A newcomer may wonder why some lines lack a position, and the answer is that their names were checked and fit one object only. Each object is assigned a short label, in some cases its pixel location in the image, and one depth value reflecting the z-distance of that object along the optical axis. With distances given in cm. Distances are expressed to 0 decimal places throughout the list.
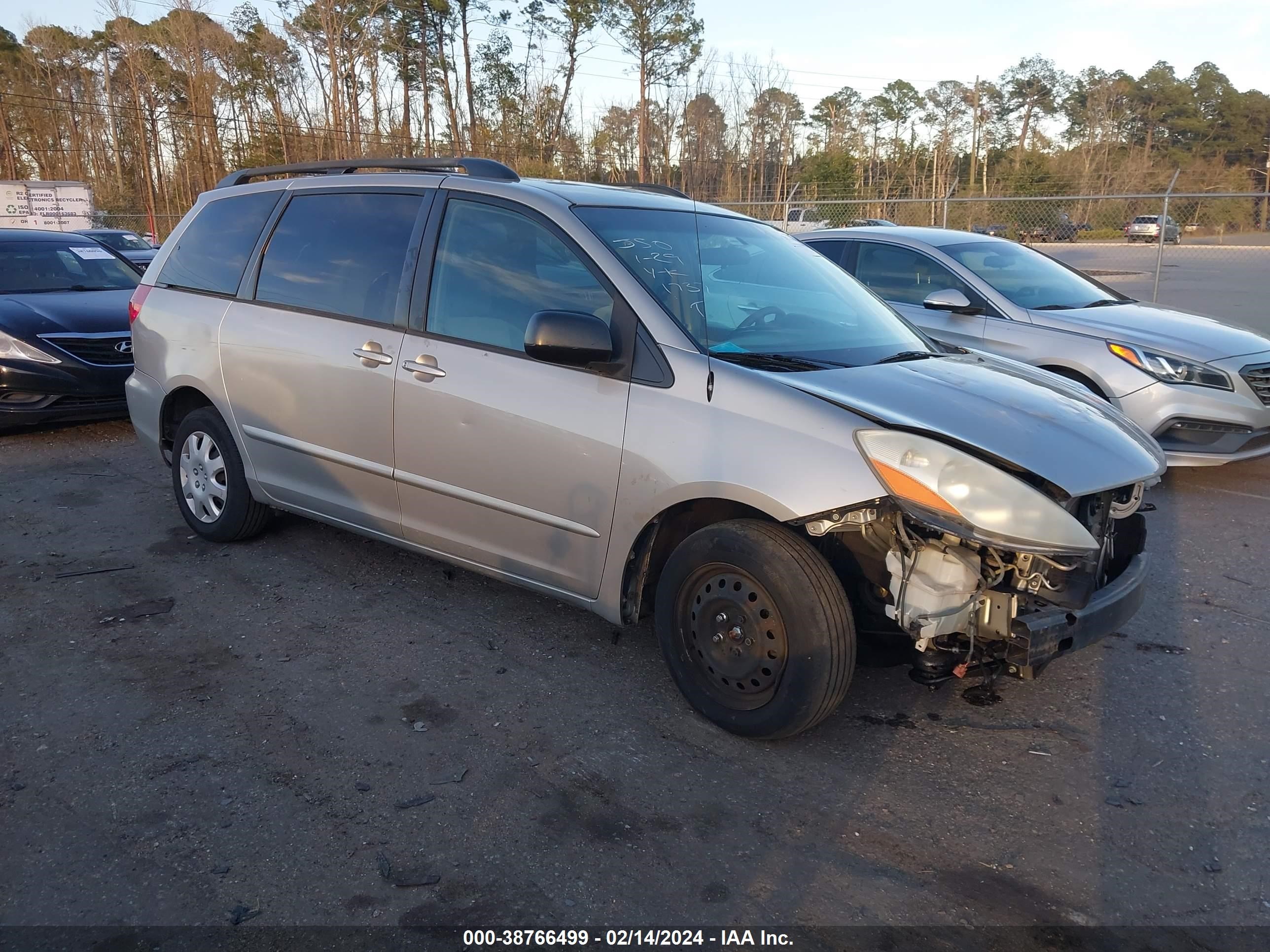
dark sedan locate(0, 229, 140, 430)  735
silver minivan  299
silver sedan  620
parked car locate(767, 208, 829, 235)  2069
